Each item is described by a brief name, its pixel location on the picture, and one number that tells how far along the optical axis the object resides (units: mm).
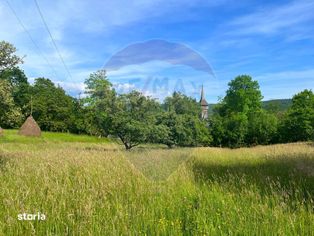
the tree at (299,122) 33323
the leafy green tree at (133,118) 11716
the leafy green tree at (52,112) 52013
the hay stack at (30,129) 37405
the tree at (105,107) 13967
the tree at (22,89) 55084
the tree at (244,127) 35344
